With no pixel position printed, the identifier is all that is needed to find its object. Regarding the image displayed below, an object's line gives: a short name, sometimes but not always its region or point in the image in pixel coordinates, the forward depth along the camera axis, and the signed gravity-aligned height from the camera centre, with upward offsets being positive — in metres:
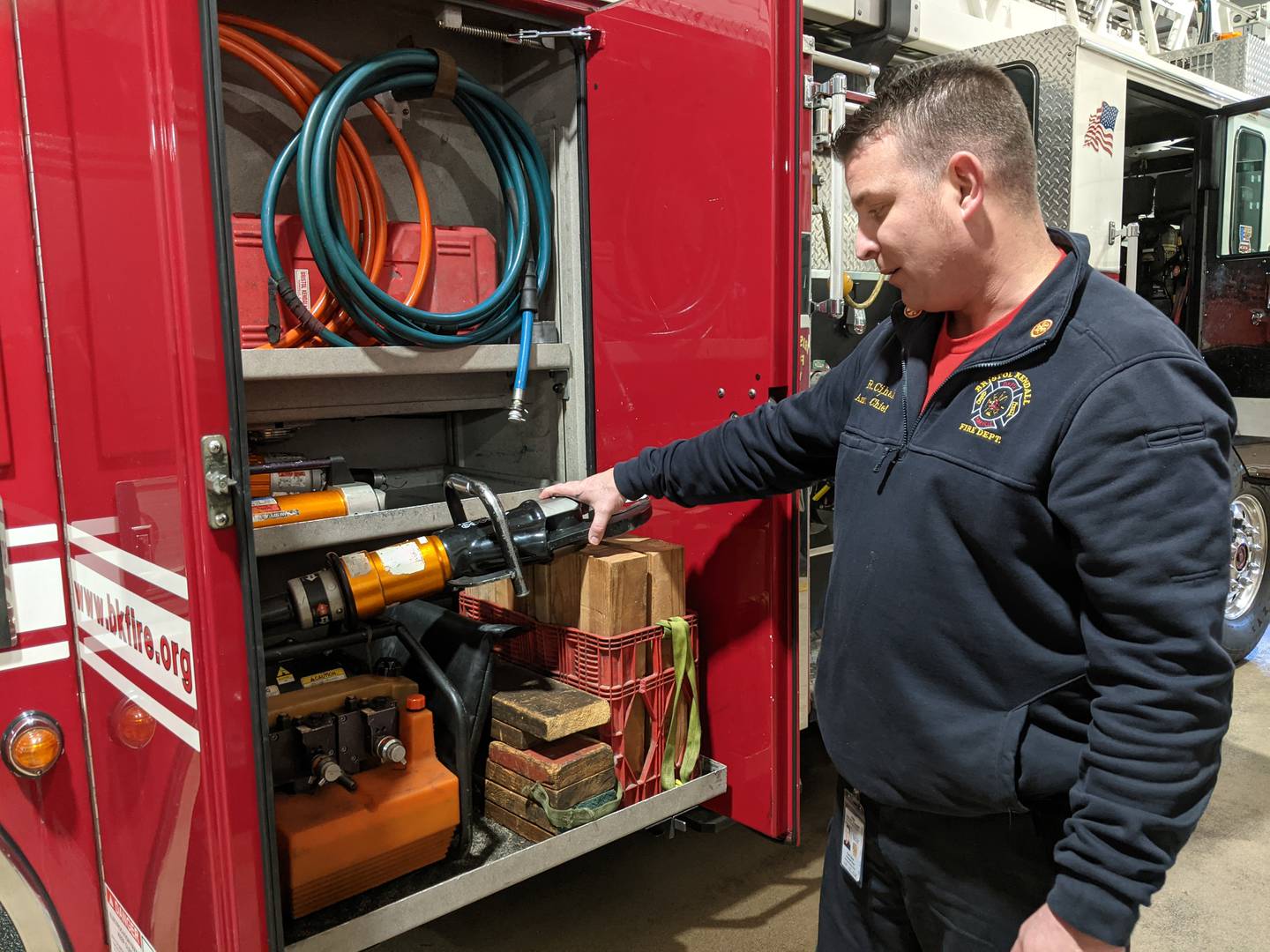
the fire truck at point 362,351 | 1.48 -0.04
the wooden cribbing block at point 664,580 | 2.40 -0.62
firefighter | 1.21 -0.34
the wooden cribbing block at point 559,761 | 2.20 -0.99
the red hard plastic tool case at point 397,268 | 2.42 +0.18
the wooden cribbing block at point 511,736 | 2.27 -0.95
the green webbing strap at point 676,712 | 2.43 -0.99
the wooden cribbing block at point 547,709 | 2.19 -0.87
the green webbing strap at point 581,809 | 2.20 -1.10
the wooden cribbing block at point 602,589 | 2.29 -0.62
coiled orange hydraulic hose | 2.45 +0.39
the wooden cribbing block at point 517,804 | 2.25 -1.11
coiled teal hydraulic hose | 2.32 +0.32
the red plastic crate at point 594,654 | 2.34 -0.80
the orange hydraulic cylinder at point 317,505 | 2.37 -0.43
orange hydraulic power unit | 1.90 -0.99
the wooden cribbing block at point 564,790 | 2.20 -1.05
